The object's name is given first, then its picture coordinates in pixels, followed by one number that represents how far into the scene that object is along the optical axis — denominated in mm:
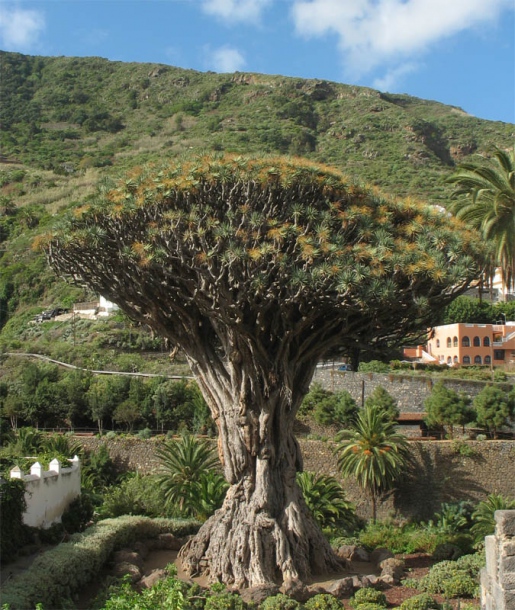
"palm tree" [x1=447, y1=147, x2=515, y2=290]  21844
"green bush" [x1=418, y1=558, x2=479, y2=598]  13273
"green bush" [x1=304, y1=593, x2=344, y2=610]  12312
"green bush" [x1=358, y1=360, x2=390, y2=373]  32938
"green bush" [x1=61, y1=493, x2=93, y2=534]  17969
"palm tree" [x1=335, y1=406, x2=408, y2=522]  23031
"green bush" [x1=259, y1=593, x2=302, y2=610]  12078
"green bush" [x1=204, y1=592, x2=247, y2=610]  11820
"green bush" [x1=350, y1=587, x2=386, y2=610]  12680
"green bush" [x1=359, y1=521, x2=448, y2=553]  17781
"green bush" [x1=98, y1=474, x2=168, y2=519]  20078
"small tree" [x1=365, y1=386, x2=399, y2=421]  27125
